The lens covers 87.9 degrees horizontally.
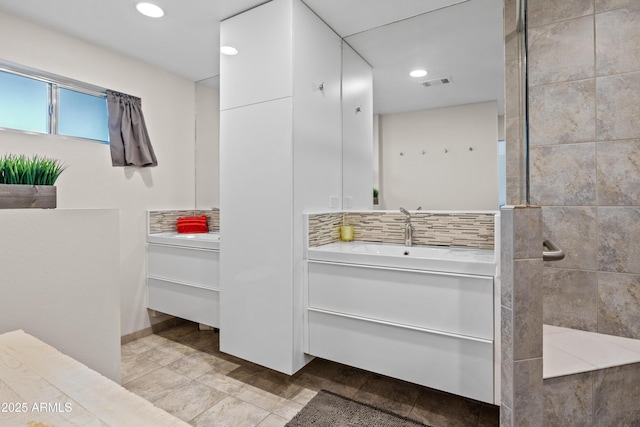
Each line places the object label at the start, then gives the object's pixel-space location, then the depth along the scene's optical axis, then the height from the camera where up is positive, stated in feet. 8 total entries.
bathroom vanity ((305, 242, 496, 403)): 5.14 -1.73
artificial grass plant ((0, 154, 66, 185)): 3.87 +0.52
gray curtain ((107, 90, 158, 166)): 8.81 +2.25
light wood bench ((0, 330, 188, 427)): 2.01 -1.25
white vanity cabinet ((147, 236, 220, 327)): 8.15 -1.69
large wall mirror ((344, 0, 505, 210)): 6.63 +2.35
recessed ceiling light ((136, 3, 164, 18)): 6.92 +4.37
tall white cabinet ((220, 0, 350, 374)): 6.48 +1.00
